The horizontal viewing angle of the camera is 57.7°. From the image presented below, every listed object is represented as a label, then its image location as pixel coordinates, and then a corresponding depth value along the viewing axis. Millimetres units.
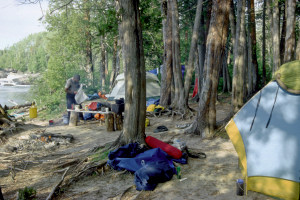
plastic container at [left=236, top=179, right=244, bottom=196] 3736
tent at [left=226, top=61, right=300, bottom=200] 3477
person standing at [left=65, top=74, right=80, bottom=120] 10852
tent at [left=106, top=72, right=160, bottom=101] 15762
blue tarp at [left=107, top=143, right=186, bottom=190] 4203
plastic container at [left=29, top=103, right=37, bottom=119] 12723
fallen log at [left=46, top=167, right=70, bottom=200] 3931
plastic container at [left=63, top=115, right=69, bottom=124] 11387
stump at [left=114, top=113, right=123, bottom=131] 9263
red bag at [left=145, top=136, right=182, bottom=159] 5121
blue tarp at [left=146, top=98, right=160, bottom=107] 13236
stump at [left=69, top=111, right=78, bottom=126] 10627
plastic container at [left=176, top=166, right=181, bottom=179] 4430
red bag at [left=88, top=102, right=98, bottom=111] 10695
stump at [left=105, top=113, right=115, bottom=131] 9195
